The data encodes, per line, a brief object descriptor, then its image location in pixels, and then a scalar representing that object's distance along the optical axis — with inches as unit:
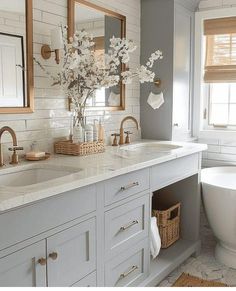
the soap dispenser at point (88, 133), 73.9
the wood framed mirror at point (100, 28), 75.0
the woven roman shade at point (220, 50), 101.2
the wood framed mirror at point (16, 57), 61.3
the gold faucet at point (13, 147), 58.5
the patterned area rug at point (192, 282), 77.0
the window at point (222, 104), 108.5
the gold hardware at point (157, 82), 95.4
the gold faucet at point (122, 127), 87.5
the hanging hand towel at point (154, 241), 77.5
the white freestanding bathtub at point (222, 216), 82.7
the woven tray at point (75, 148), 69.8
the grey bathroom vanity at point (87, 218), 42.8
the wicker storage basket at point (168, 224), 86.6
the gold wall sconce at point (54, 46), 66.8
